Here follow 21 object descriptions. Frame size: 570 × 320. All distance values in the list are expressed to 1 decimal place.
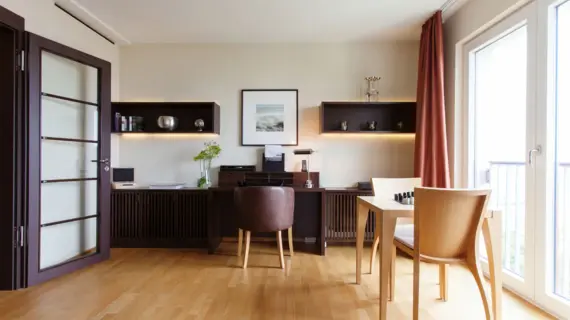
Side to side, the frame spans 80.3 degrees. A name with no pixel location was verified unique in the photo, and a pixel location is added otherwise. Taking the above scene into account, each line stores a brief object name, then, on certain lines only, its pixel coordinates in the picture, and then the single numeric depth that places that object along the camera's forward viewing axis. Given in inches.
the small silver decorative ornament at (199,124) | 163.8
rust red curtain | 134.7
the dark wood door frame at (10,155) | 104.4
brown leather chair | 127.4
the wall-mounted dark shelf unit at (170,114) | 165.5
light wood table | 80.4
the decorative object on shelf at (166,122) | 161.3
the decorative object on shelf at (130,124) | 163.9
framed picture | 169.5
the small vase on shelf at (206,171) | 167.4
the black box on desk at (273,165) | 165.6
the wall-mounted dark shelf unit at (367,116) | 162.4
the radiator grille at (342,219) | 156.5
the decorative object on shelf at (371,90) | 166.9
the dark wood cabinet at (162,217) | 157.0
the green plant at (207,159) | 165.0
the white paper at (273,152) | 166.1
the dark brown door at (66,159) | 109.3
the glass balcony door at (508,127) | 97.7
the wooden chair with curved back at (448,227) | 74.0
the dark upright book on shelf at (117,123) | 163.0
